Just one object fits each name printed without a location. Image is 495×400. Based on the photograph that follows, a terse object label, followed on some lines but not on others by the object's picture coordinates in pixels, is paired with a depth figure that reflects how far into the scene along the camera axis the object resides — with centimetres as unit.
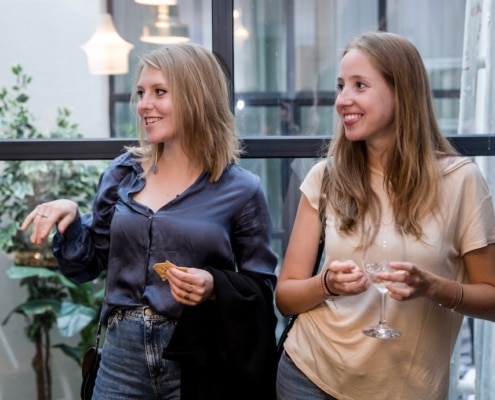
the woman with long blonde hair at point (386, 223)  203
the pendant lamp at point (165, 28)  282
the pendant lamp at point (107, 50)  285
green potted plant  293
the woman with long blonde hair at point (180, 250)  215
